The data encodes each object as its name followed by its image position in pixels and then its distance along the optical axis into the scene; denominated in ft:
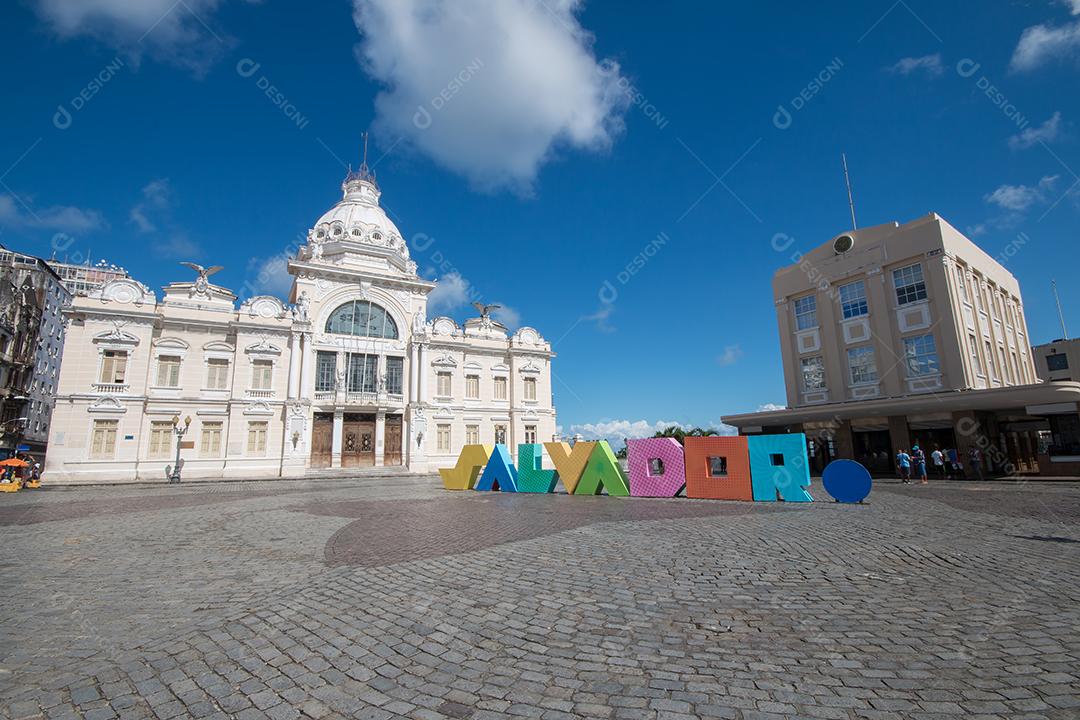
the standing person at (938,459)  71.46
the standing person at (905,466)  69.15
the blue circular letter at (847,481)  43.01
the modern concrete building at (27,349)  134.41
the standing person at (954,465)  73.72
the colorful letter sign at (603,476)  54.70
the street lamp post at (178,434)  88.28
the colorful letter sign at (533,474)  60.18
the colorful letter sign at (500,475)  63.82
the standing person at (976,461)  72.38
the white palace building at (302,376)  92.17
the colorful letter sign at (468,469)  67.56
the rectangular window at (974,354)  85.52
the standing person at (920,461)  68.33
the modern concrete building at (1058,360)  152.56
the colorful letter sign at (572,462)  58.13
